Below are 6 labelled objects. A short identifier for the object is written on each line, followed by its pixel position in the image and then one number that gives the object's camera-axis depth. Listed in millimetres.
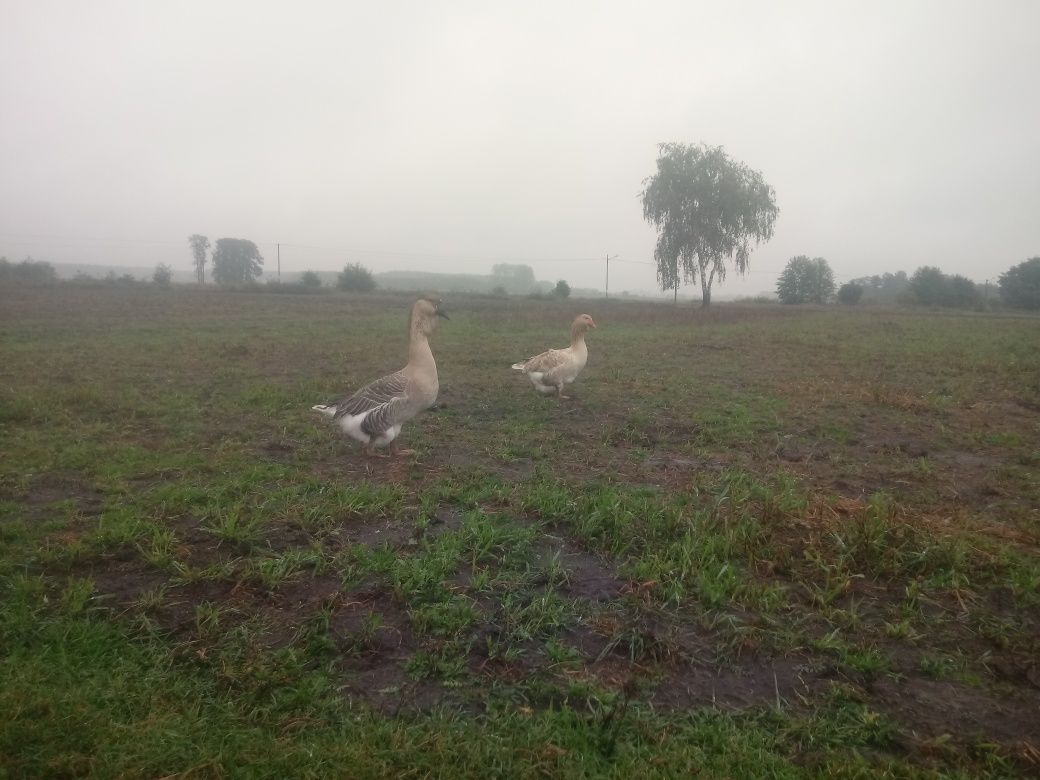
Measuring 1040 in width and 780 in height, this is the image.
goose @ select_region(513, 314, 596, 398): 9461
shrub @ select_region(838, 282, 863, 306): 49406
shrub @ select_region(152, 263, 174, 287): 37750
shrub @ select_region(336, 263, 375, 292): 40875
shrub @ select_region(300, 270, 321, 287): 41319
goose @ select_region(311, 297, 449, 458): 6266
